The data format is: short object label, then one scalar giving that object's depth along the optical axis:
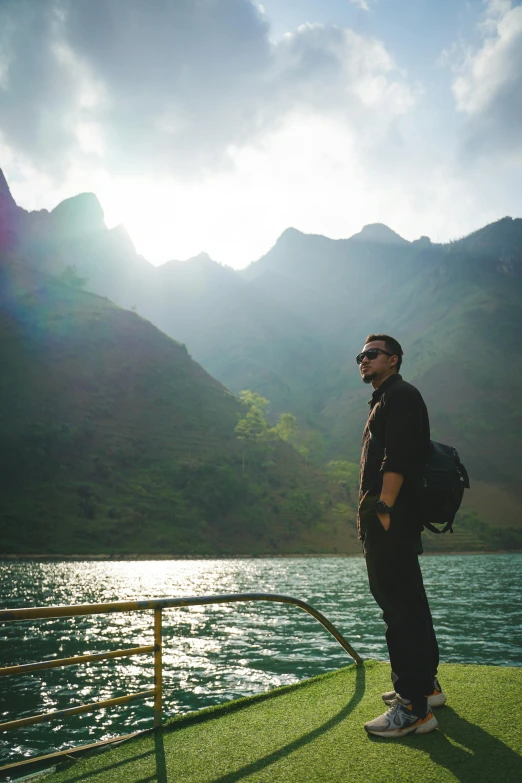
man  3.67
